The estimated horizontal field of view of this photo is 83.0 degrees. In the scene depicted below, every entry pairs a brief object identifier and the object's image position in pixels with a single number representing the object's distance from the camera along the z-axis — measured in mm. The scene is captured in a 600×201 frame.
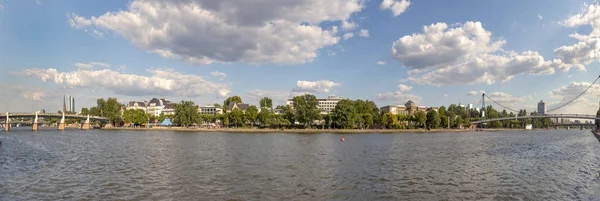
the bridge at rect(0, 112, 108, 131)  136400
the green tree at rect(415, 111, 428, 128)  169125
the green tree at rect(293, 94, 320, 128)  140375
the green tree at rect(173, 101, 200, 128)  150875
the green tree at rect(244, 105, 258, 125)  145000
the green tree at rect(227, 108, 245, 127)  145875
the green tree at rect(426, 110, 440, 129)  171125
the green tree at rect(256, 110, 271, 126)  144375
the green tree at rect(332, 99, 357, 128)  139250
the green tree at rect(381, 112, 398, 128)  163625
